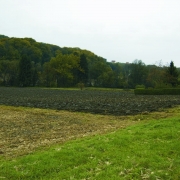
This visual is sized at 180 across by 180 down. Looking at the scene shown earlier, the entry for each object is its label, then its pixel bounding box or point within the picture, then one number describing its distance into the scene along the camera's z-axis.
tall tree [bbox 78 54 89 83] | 106.83
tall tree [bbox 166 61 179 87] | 61.20
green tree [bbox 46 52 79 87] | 98.69
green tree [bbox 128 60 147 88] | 104.44
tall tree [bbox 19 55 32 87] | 99.44
